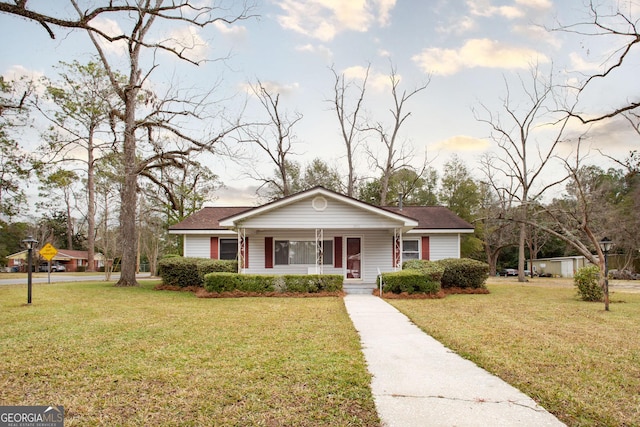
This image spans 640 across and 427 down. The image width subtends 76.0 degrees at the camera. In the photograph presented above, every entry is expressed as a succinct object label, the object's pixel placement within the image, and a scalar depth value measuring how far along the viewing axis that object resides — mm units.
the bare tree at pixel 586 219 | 12406
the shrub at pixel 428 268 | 14250
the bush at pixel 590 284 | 13422
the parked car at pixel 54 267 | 48150
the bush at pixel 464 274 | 16234
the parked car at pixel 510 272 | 44031
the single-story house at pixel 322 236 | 16594
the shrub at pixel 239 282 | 14453
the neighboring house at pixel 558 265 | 34416
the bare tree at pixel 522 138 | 23703
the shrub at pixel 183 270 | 17000
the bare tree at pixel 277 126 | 30250
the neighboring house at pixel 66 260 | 52094
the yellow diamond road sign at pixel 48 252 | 19828
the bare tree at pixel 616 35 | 9477
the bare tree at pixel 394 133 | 31389
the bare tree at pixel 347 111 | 31734
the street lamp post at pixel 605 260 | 11195
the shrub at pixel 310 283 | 14789
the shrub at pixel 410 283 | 14062
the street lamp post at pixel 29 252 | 11719
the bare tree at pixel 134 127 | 16950
